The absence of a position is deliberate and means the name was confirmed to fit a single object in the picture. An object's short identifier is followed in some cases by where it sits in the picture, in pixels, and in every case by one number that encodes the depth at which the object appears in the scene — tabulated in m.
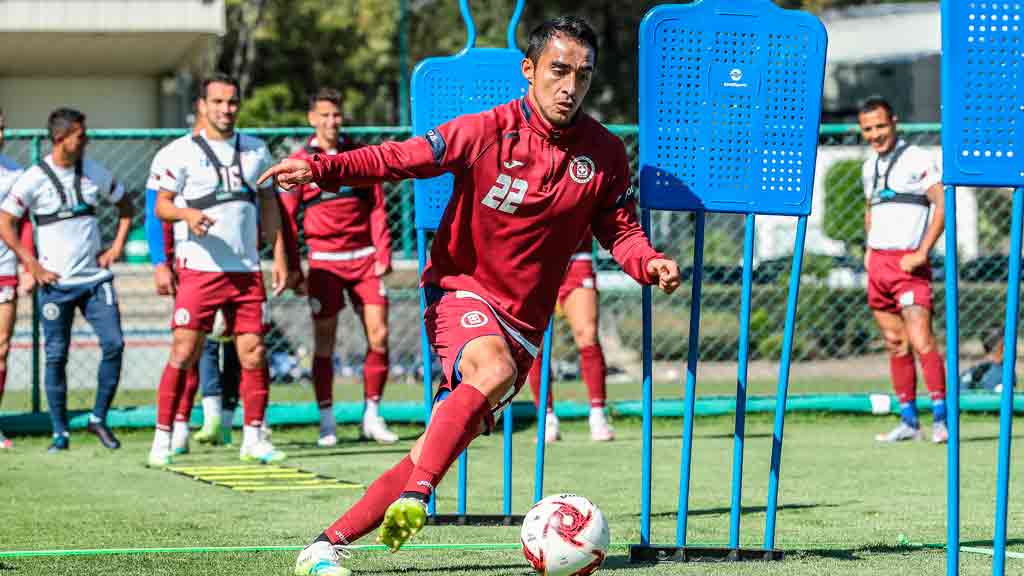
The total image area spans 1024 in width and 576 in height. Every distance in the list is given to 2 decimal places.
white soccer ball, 10.66
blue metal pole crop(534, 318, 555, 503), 14.28
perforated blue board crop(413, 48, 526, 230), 14.18
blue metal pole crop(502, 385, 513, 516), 14.24
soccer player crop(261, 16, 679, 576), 10.99
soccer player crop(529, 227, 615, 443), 22.02
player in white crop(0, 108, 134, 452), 20.75
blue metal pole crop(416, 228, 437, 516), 14.41
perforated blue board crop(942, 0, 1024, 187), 10.41
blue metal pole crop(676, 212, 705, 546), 12.14
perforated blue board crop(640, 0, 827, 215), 12.06
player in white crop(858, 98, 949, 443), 21.45
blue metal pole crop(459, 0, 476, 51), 14.11
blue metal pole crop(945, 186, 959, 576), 10.40
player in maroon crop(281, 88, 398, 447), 21.61
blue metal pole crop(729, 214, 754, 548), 12.20
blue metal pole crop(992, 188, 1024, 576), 10.28
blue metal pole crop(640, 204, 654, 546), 12.25
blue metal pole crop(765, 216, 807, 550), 12.20
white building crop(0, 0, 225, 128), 47.66
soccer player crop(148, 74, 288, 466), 19.39
